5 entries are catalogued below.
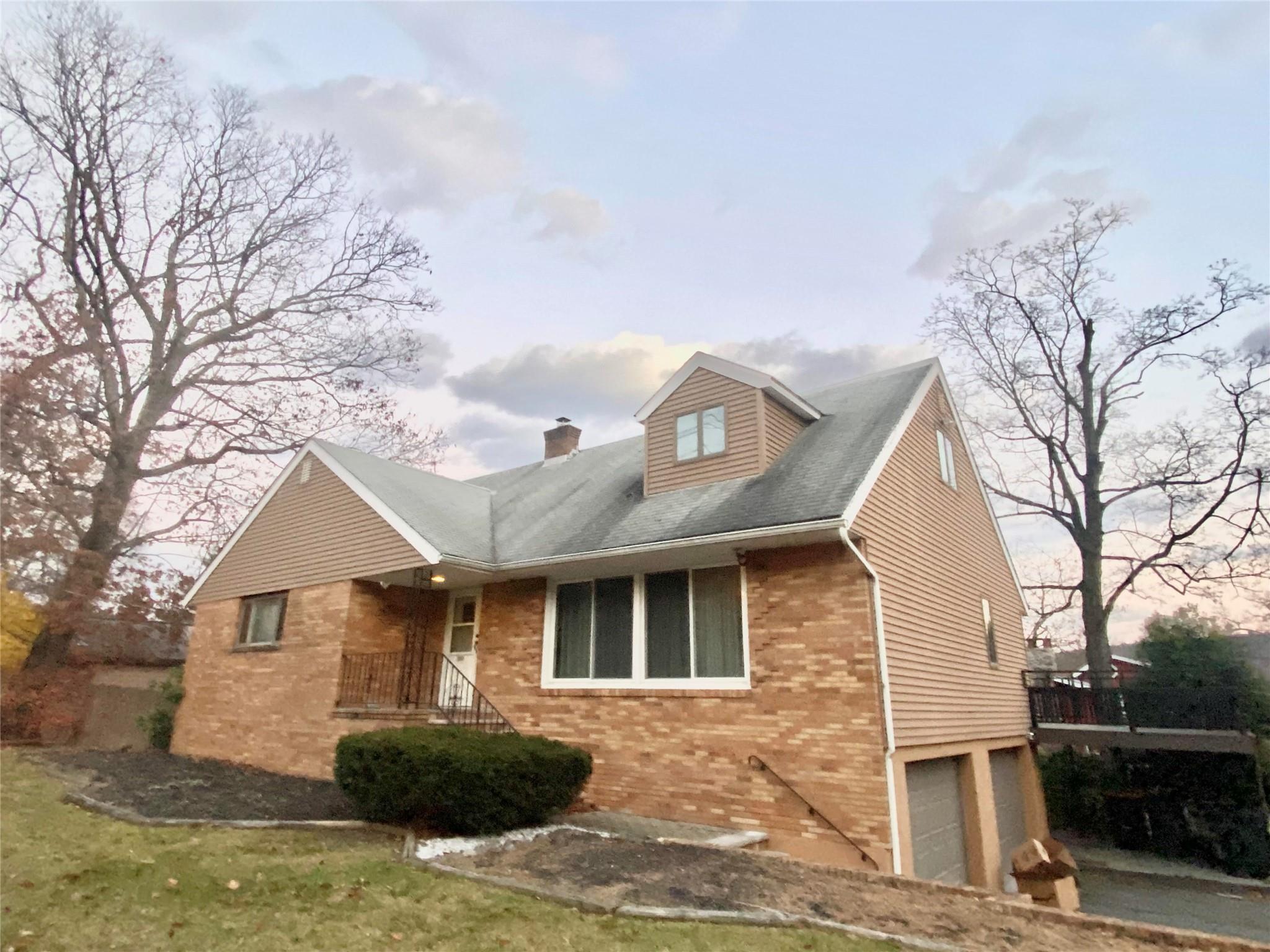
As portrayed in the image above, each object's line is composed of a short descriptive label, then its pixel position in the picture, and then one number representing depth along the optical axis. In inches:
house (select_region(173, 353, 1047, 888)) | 351.6
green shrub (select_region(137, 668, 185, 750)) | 623.8
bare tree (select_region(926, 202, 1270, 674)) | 748.6
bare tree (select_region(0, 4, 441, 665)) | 754.2
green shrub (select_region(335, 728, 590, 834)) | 321.7
